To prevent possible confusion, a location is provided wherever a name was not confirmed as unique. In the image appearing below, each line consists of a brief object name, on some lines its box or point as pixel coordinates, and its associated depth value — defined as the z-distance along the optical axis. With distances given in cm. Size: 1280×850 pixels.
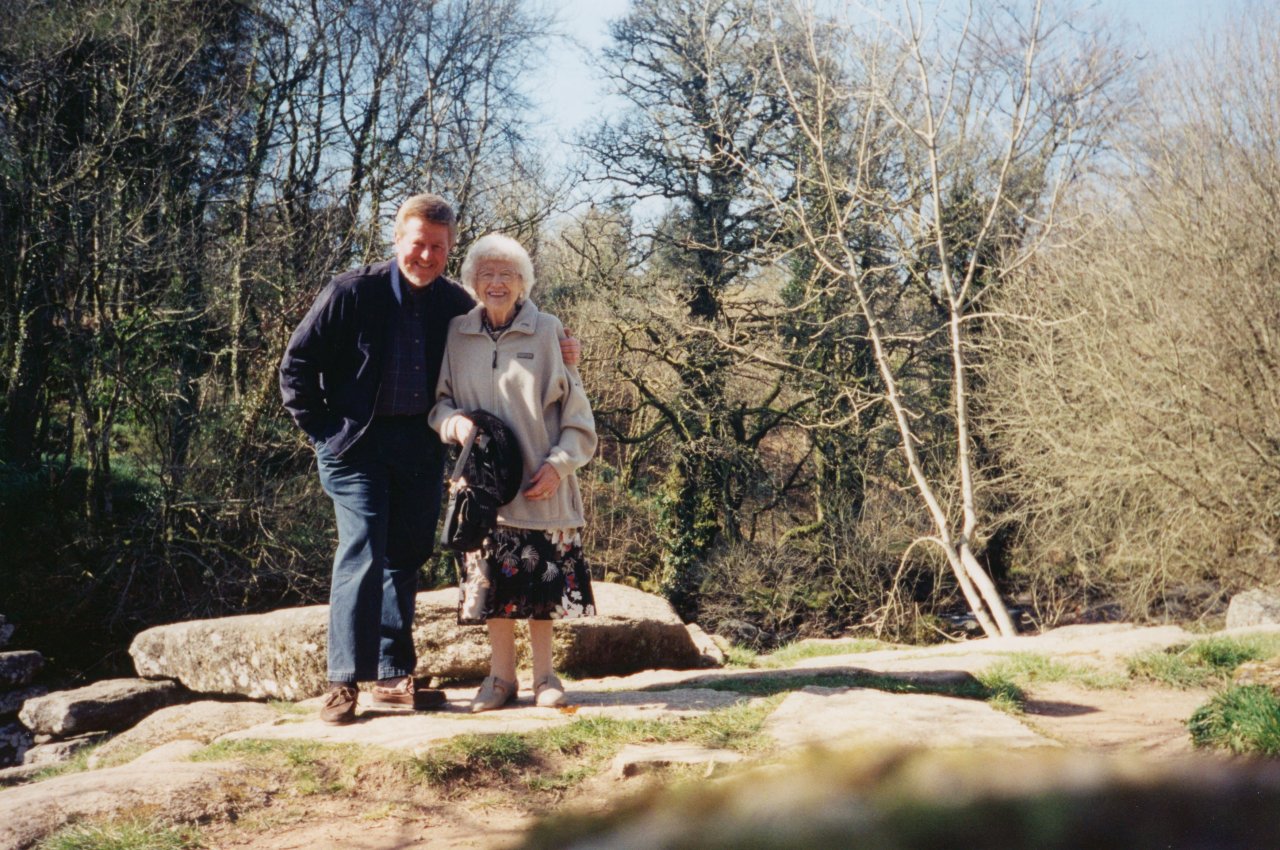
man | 425
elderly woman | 439
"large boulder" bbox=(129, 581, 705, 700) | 626
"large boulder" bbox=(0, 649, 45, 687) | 1162
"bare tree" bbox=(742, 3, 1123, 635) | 1347
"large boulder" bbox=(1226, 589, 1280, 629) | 1193
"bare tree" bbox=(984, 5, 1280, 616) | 1244
